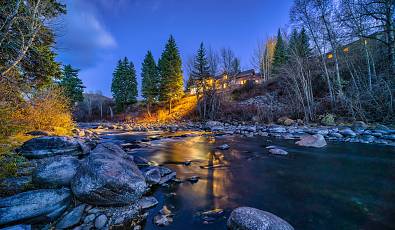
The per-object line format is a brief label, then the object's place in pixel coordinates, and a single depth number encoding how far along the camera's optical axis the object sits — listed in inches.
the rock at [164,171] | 186.3
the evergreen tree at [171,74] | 1238.9
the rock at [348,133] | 382.5
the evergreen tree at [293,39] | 751.7
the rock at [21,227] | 87.7
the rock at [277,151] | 279.5
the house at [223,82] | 1019.6
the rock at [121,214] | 108.9
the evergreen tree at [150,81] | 1318.9
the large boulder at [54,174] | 129.9
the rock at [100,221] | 104.0
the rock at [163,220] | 110.9
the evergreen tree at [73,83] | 1354.6
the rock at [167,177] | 174.0
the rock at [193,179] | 182.1
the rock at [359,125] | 430.4
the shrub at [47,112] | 318.0
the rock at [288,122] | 617.9
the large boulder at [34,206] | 98.2
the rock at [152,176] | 165.9
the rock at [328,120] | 537.3
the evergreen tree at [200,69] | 1106.1
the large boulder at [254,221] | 94.8
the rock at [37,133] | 315.9
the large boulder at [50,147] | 209.6
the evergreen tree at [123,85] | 1486.2
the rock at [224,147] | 332.5
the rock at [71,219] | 102.7
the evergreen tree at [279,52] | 1319.3
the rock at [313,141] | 320.2
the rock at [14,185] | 120.2
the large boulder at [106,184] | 116.3
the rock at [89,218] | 106.7
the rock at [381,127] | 396.6
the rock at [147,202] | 127.0
